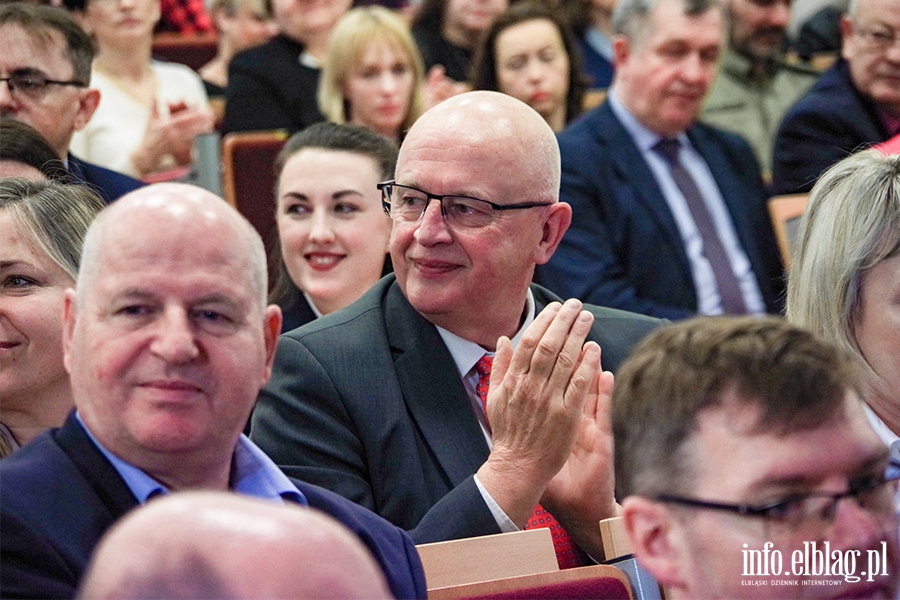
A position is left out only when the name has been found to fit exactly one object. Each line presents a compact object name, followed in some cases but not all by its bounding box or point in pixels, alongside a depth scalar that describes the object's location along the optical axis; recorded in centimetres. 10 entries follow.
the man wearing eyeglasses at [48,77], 643
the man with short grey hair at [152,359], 321
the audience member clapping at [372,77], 850
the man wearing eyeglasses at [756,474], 277
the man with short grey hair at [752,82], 993
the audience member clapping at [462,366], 439
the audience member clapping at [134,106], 794
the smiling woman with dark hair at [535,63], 880
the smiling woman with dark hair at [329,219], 646
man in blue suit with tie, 753
